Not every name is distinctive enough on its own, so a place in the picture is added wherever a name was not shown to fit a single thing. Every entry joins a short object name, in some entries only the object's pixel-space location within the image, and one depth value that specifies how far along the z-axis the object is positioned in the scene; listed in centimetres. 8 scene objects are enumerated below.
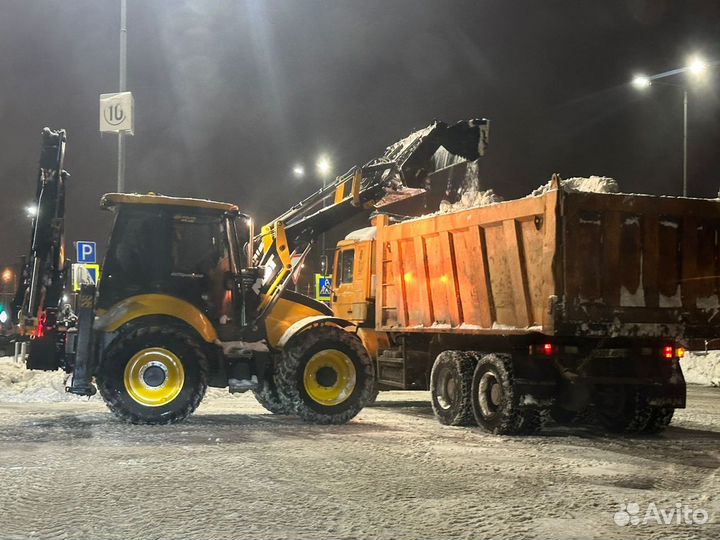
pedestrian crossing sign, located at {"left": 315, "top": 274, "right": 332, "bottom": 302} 1916
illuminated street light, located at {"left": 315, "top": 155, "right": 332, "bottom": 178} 2729
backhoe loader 962
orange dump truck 909
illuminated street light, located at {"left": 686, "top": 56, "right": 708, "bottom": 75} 2098
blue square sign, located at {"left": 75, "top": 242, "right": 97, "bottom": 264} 1816
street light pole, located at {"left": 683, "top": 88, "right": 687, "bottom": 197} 2270
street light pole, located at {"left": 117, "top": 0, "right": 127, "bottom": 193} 1838
